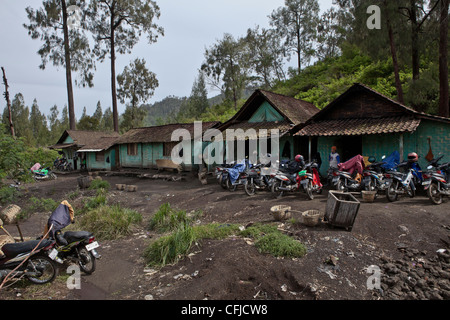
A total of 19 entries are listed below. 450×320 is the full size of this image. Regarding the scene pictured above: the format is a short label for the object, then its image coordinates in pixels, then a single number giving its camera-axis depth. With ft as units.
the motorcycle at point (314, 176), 29.35
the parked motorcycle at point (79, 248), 16.67
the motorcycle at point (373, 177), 27.27
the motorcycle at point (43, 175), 67.52
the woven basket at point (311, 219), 19.81
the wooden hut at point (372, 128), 30.14
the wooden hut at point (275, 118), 43.06
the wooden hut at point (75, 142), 87.71
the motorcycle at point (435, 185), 23.94
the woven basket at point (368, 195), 26.04
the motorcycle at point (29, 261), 15.43
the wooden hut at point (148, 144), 62.18
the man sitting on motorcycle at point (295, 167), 30.37
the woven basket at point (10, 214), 28.36
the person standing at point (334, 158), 34.32
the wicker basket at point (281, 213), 21.97
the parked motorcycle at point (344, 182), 28.27
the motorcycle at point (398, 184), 25.43
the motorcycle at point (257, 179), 33.63
